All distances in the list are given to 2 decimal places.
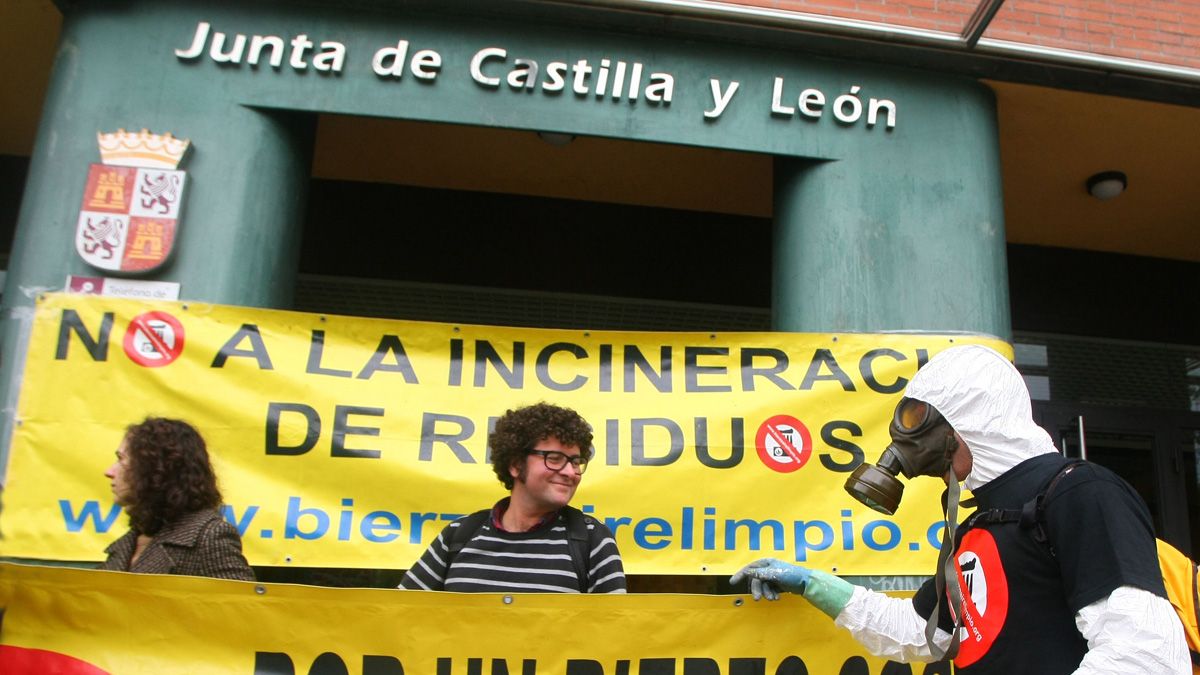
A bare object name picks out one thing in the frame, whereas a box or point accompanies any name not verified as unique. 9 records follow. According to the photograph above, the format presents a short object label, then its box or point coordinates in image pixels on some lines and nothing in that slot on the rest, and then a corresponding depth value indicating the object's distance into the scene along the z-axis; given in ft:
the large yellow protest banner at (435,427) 11.44
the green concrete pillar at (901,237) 15.52
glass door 21.57
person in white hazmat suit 6.43
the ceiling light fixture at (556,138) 16.52
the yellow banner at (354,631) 9.50
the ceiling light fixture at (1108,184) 19.94
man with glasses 10.05
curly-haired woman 9.77
